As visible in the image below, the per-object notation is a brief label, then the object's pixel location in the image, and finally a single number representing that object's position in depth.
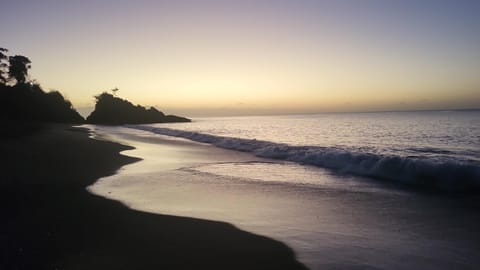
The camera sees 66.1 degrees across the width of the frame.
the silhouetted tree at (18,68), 82.12
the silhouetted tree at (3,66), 78.24
